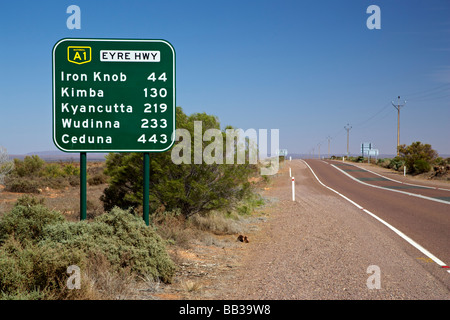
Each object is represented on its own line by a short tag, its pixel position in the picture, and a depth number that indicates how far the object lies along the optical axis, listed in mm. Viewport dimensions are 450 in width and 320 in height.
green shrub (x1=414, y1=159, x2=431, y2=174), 40969
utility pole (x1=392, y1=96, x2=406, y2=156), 63650
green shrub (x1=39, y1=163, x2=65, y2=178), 37488
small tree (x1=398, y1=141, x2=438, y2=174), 41594
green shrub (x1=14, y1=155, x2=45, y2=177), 37906
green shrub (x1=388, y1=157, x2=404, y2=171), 50500
